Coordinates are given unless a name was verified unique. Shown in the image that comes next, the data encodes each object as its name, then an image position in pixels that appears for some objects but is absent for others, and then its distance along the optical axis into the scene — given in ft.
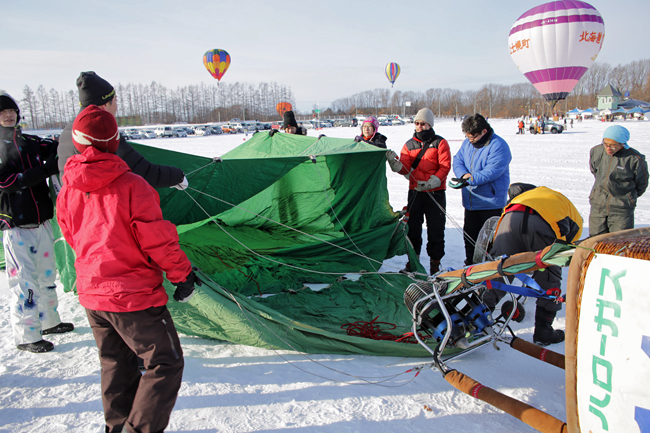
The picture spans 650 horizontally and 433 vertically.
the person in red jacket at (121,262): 5.01
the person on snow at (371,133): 14.97
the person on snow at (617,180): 11.93
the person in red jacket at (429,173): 12.83
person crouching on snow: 7.64
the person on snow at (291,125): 18.05
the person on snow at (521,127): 77.92
